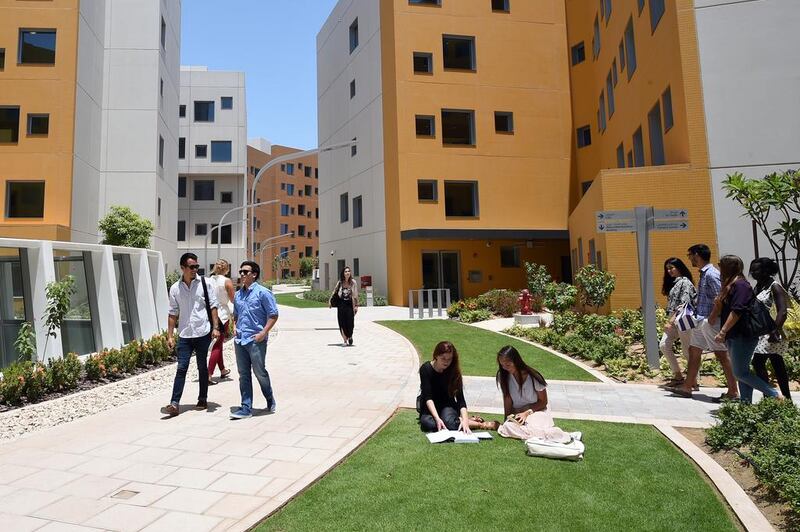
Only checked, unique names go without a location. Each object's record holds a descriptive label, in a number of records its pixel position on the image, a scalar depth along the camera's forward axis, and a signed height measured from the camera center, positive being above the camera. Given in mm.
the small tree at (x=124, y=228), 24672 +3986
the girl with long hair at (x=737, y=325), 5480 -479
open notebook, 4902 -1484
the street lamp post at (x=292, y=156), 17453 +5450
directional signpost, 8531 +1081
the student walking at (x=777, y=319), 5590 -435
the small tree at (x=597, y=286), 13555 +71
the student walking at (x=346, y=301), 11727 -103
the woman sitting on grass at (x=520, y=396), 5051 -1169
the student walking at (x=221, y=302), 8180 -15
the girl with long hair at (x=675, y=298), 6922 -184
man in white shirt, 6207 -233
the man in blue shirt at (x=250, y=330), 6020 -373
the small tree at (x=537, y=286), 18375 +174
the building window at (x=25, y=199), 22438 +5142
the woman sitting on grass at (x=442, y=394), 5223 -1125
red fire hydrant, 16359 -383
